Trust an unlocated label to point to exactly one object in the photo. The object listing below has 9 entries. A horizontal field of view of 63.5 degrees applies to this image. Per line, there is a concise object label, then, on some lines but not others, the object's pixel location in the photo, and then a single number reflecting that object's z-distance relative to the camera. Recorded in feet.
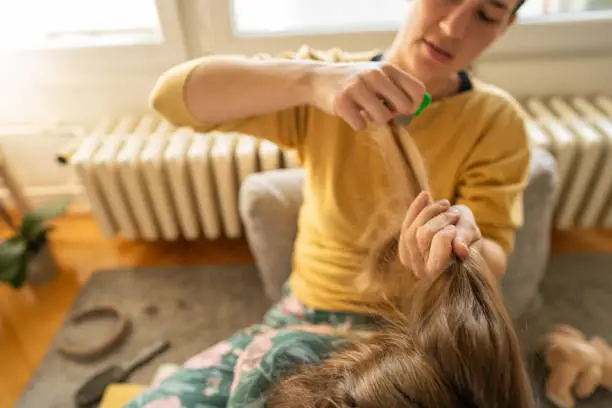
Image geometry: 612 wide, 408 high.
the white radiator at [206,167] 4.30
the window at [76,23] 4.44
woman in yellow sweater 2.26
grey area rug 4.27
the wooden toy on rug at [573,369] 3.69
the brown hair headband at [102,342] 4.33
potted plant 4.39
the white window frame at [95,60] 4.44
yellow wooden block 3.70
